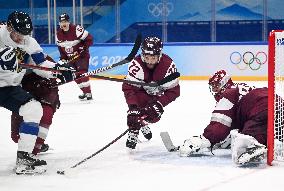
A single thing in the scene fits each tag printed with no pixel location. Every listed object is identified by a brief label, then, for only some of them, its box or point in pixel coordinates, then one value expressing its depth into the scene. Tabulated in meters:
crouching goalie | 6.72
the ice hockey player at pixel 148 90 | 7.56
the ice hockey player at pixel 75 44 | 14.17
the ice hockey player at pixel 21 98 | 6.26
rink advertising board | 16.94
